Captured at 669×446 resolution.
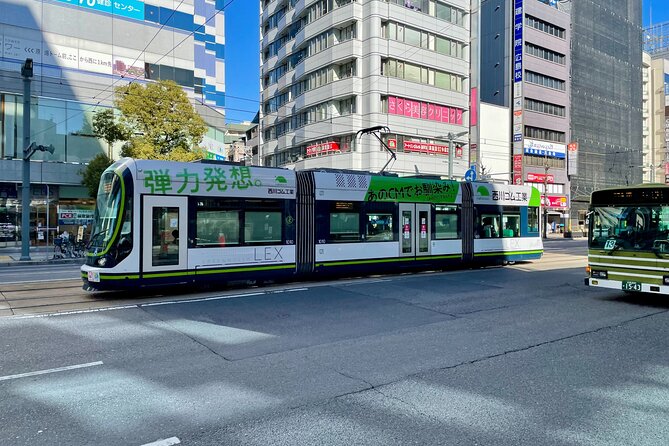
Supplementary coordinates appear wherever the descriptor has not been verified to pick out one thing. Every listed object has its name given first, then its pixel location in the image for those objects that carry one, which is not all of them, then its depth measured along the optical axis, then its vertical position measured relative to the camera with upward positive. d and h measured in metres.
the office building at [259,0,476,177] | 38.03 +12.14
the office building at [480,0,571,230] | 50.75 +15.08
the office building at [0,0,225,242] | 29.19 +9.99
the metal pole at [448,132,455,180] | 30.36 +4.76
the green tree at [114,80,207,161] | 23.75 +5.39
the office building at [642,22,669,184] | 83.12 +20.95
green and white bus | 9.60 -0.42
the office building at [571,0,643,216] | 61.16 +18.10
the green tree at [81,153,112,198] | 26.41 +2.89
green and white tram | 10.27 -0.09
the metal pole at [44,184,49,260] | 29.31 +0.41
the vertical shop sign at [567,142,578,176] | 55.31 +7.76
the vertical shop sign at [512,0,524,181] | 51.19 +15.63
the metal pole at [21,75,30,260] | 20.56 +1.61
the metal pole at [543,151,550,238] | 47.88 +1.72
